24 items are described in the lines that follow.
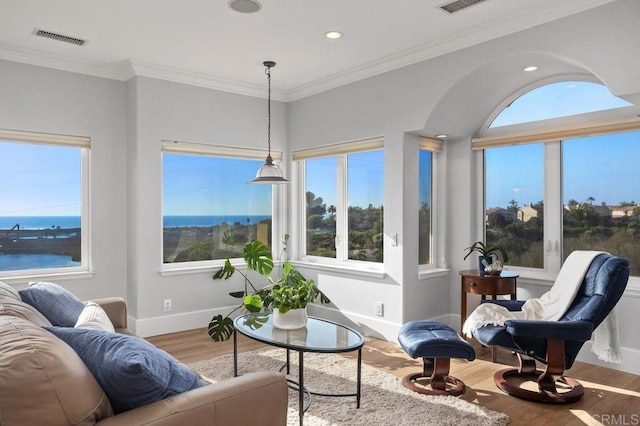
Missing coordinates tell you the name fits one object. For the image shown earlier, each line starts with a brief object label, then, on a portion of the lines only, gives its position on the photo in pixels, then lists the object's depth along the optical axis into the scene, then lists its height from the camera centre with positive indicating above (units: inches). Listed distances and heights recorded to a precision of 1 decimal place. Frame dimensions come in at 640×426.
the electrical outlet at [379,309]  187.8 -36.0
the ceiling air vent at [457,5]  131.4 +59.4
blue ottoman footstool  124.1 -34.7
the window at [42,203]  173.5 +6.3
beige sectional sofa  50.6 -21.0
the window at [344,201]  199.2 +7.4
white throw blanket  129.4 -27.7
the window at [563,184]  152.5 +11.5
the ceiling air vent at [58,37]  154.3 +60.4
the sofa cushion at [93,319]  95.6 -20.9
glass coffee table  108.1 -28.9
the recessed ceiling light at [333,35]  153.6 +59.7
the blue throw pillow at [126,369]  58.1 -18.8
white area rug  112.0 -47.2
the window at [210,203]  202.4 +7.1
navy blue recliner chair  121.0 -29.4
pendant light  170.9 +16.0
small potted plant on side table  168.1 -13.7
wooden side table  161.3 -22.8
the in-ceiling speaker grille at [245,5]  130.6 +59.2
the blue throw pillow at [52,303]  97.3 -17.6
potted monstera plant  122.9 -23.5
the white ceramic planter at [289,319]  122.7 -25.9
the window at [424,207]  194.7 +4.3
